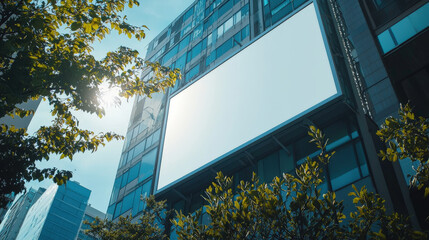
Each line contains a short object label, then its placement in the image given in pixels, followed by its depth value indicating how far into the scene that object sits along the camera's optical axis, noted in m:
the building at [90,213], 114.03
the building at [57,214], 102.75
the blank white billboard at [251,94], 18.16
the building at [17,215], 124.62
